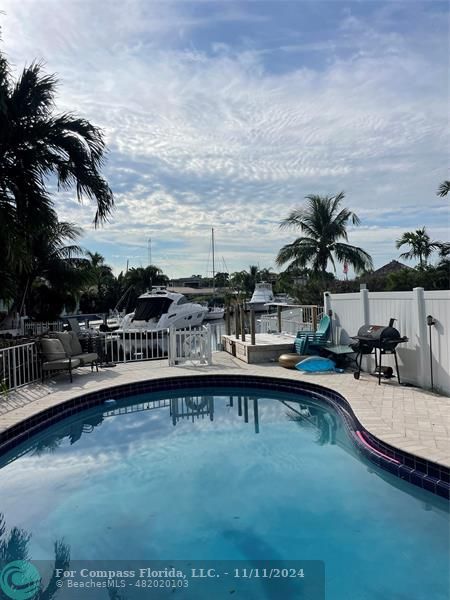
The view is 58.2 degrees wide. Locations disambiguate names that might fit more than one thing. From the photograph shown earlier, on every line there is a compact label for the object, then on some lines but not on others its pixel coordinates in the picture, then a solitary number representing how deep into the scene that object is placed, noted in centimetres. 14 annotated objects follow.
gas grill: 686
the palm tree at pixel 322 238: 1864
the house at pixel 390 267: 3523
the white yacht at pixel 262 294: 3335
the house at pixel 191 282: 8240
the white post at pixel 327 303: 987
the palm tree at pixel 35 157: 728
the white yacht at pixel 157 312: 2189
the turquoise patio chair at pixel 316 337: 939
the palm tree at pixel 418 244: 2338
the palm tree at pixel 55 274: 1677
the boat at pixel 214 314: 3357
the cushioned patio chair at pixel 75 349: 866
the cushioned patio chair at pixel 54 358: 795
